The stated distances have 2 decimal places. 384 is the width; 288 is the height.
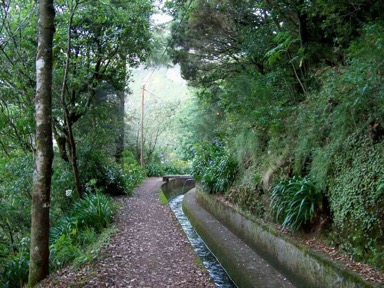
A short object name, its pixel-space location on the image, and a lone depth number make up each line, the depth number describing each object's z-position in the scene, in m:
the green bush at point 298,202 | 5.23
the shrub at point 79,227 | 6.09
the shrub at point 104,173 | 11.50
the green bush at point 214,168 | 9.80
